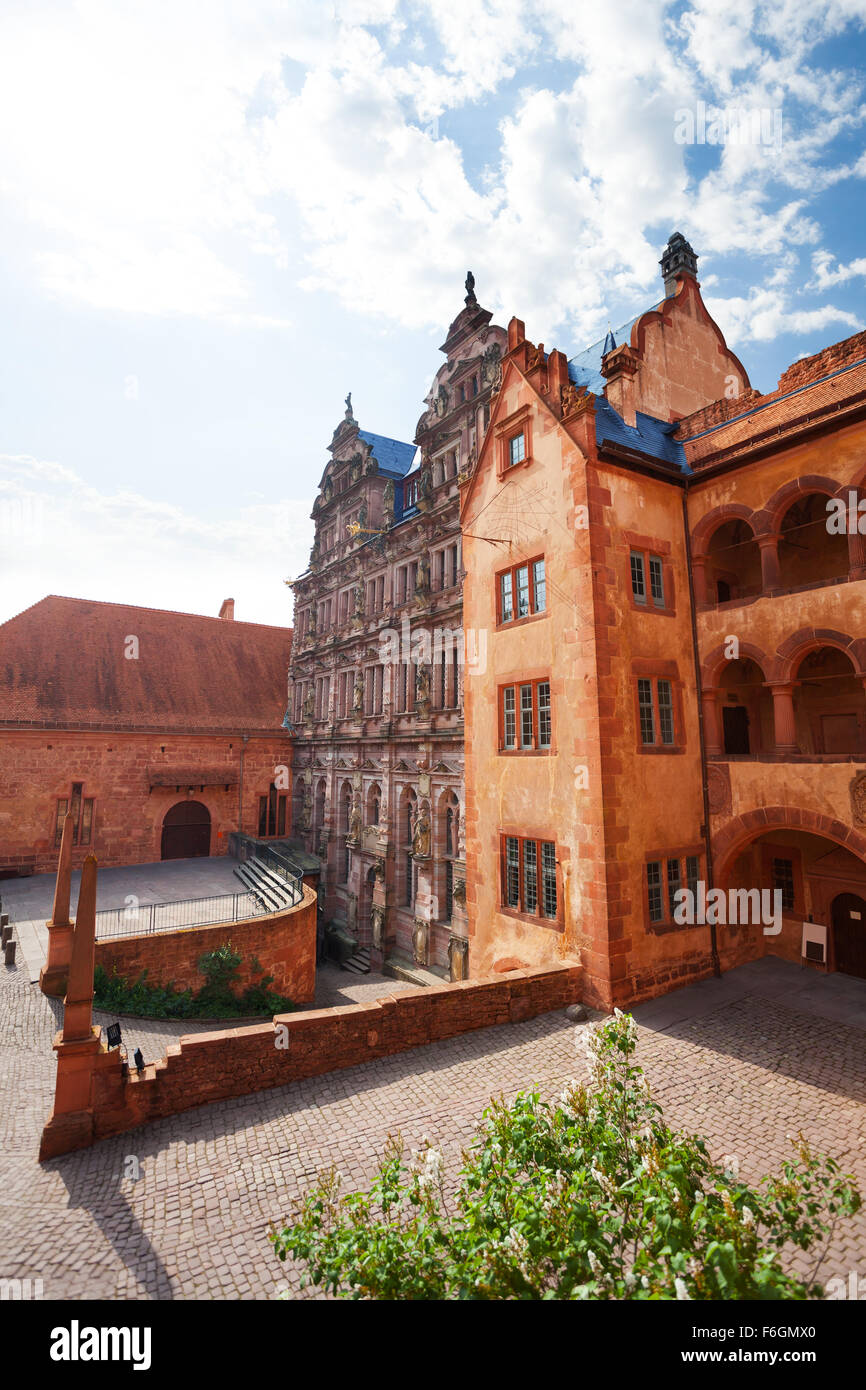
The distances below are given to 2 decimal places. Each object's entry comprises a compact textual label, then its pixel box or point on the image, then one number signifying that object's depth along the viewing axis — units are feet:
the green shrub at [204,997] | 49.60
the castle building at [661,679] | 41.47
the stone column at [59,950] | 47.34
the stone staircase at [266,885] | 67.47
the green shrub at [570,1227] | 12.06
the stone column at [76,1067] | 27.73
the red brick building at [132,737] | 94.12
